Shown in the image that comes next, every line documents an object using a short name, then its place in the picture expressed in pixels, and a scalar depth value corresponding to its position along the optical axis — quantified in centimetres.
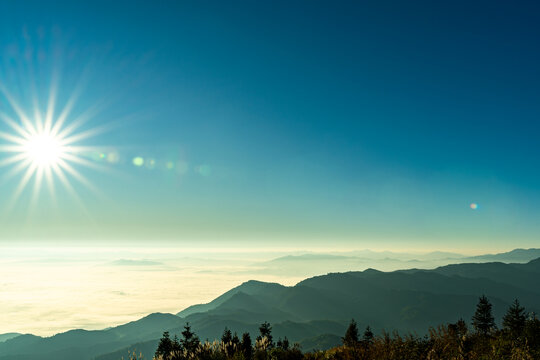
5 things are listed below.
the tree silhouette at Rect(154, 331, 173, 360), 4854
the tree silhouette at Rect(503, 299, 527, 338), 7043
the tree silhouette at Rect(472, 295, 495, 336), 9857
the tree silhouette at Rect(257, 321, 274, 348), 6441
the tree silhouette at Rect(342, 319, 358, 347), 6891
